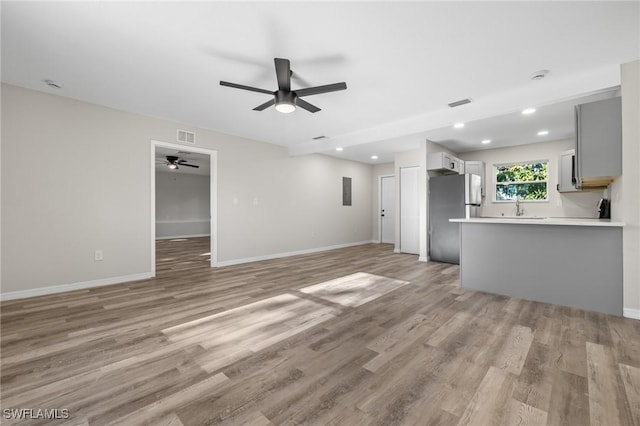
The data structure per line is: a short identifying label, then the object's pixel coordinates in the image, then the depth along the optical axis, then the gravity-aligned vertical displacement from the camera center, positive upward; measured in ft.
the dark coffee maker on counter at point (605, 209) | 14.40 +0.11
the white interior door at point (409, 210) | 22.41 +0.10
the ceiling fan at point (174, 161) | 25.68 +4.87
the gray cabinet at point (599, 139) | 9.39 +2.56
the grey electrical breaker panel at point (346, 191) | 27.07 +2.04
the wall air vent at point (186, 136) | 16.12 +4.53
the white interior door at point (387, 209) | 28.40 +0.23
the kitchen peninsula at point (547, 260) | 9.47 -1.94
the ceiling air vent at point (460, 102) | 12.82 +5.27
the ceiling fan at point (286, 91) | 8.80 +4.25
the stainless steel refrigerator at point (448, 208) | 17.93 +0.22
